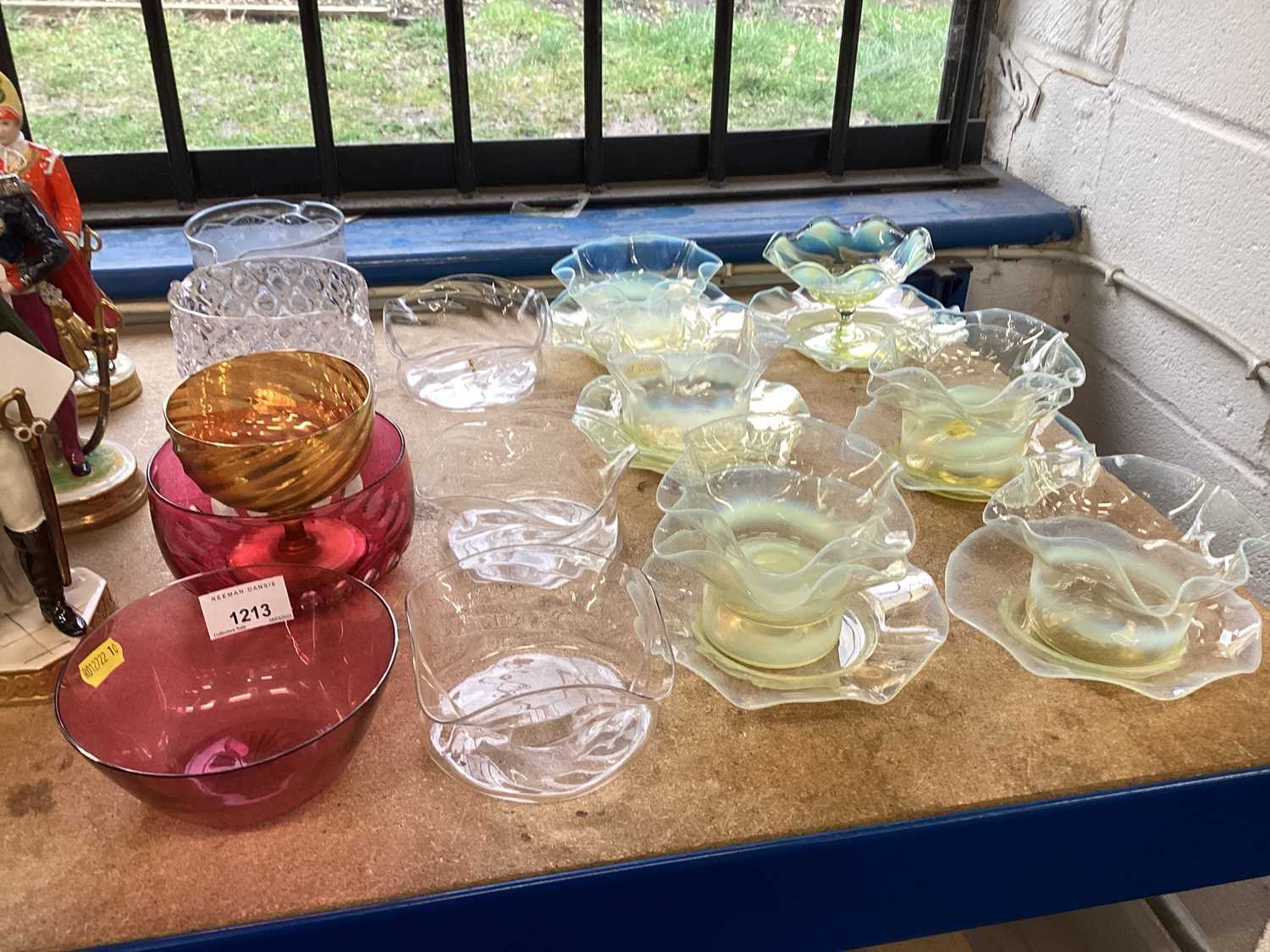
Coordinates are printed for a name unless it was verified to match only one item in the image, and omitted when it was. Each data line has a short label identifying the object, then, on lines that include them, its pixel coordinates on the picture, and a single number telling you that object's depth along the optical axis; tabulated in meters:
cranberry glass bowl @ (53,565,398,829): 0.61
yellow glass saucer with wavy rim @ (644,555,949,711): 0.70
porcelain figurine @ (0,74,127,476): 0.83
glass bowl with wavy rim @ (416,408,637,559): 0.84
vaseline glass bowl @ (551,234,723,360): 1.21
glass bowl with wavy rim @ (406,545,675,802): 0.66
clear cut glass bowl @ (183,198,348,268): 1.13
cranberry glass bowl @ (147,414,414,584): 0.74
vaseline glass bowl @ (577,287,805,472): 0.96
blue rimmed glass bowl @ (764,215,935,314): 1.20
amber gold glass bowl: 0.69
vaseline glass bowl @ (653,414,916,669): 0.70
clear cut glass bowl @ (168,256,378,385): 0.95
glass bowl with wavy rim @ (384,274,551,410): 1.12
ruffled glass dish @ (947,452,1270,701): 0.73
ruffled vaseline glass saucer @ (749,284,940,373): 1.17
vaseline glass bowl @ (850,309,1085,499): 0.91
